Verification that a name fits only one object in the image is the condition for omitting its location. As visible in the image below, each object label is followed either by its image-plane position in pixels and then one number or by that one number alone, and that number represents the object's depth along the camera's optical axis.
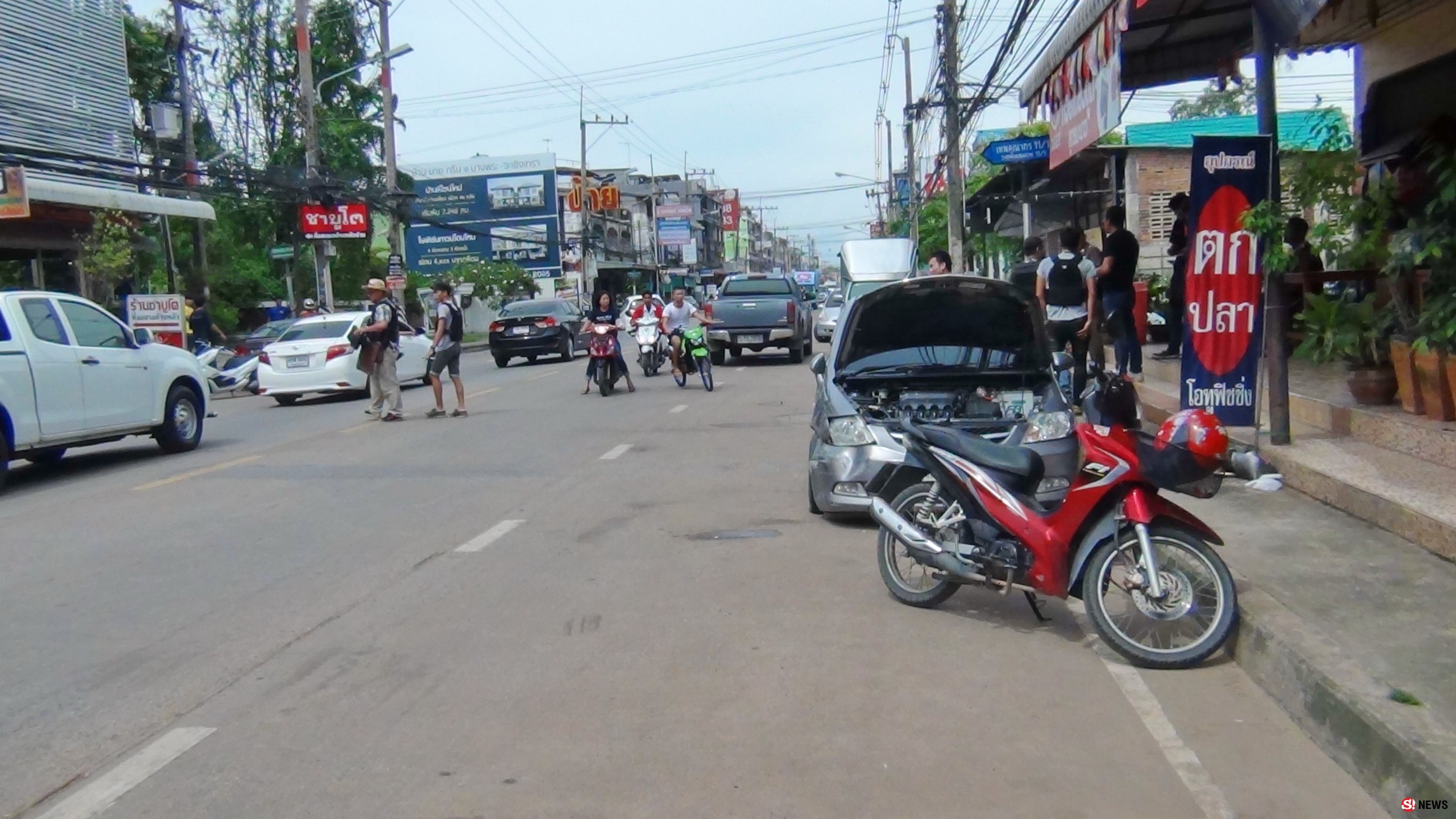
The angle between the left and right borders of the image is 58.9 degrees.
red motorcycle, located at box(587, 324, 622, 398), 19.62
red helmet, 5.27
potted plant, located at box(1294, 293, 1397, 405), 9.20
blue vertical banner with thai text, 9.04
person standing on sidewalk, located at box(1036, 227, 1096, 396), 12.54
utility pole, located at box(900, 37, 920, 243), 48.64
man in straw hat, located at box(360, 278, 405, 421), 17.22
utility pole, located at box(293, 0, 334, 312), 32.03
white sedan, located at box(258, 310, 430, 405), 22.02
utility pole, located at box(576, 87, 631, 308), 60.84
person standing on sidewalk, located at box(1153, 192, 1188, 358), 12.70
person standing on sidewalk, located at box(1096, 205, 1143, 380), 12.66
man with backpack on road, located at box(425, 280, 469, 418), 17.42
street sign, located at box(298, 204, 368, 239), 34.66
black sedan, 29.67
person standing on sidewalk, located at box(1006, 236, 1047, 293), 15.62
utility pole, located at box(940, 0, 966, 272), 27.36
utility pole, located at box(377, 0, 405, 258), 37.62
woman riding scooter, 19.75
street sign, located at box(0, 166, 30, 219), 22.39
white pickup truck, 11.98
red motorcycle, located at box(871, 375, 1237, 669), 5.48
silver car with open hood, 8.57
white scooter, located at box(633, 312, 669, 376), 23.08
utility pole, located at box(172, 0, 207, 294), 32.28
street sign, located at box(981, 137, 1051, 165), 22.67
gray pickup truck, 25.73
